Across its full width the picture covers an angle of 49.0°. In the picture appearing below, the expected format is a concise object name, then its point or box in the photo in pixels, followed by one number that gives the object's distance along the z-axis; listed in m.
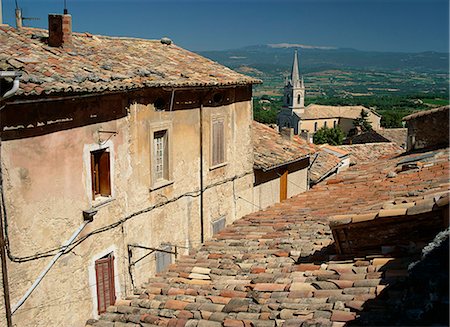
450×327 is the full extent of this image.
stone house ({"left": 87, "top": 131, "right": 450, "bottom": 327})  5.26
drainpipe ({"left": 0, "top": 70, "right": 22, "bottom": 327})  8.18
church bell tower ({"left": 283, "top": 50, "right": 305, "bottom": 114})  130.62
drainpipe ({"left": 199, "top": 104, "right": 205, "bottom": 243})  14.20
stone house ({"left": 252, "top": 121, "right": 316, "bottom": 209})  17.77
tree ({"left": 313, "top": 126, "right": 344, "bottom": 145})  85.06
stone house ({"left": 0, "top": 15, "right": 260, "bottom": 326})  8.77
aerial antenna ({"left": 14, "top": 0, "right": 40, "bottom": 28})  12.84
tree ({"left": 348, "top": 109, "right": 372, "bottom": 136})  99.38
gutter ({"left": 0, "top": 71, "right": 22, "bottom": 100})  7.52
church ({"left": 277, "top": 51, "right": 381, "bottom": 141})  112.80
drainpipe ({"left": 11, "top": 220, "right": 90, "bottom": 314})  8.80
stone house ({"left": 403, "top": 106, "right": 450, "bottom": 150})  14.95
